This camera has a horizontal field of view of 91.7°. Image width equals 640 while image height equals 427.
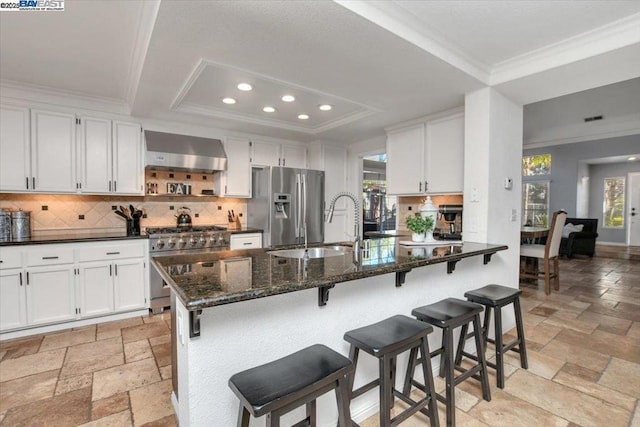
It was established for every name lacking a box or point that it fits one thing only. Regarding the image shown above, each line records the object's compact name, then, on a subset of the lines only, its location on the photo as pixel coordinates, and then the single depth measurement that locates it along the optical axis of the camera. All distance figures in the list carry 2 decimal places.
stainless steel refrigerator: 4.38
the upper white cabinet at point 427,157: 3.56
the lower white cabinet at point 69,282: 2.90
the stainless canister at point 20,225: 3.18
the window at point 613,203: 9.03
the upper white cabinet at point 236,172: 4.35
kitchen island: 1.30
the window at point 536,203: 8.98
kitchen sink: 2.38
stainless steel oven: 3.54
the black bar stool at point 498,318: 2.21
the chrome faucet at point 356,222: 2.37
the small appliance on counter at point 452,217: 3.88
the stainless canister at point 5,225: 3.09
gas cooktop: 3.67
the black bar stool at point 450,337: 1.81
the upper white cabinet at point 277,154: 4.62
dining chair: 4.43
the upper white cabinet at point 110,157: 3.46
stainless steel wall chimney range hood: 3.69
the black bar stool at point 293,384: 1.08
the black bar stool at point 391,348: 1.47
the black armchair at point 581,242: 7.15
